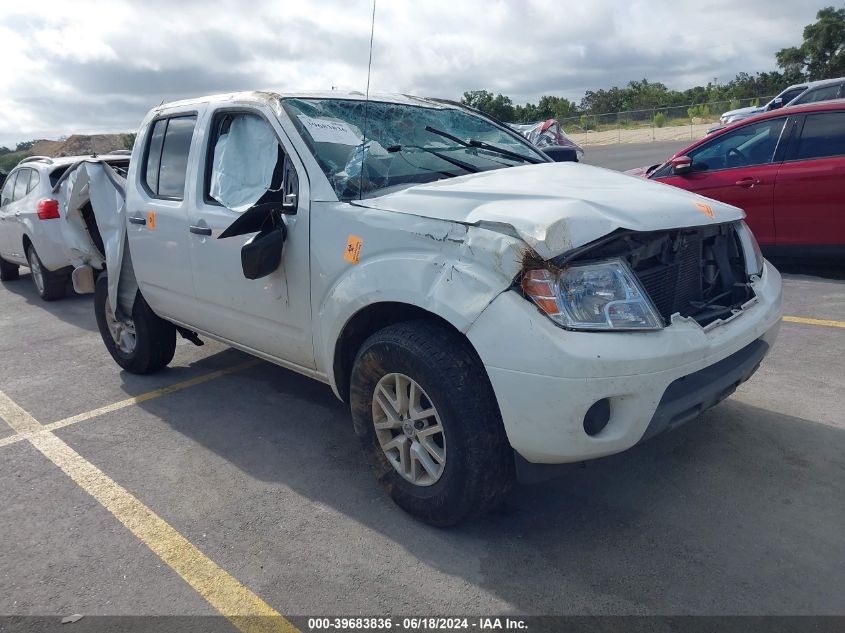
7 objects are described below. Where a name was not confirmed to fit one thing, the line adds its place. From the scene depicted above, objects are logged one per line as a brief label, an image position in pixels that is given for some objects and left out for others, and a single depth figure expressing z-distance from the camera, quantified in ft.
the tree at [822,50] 188.44
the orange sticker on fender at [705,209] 10.71
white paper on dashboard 12.08
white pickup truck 8.71
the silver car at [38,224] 26.89
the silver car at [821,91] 42.19
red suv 21.07
